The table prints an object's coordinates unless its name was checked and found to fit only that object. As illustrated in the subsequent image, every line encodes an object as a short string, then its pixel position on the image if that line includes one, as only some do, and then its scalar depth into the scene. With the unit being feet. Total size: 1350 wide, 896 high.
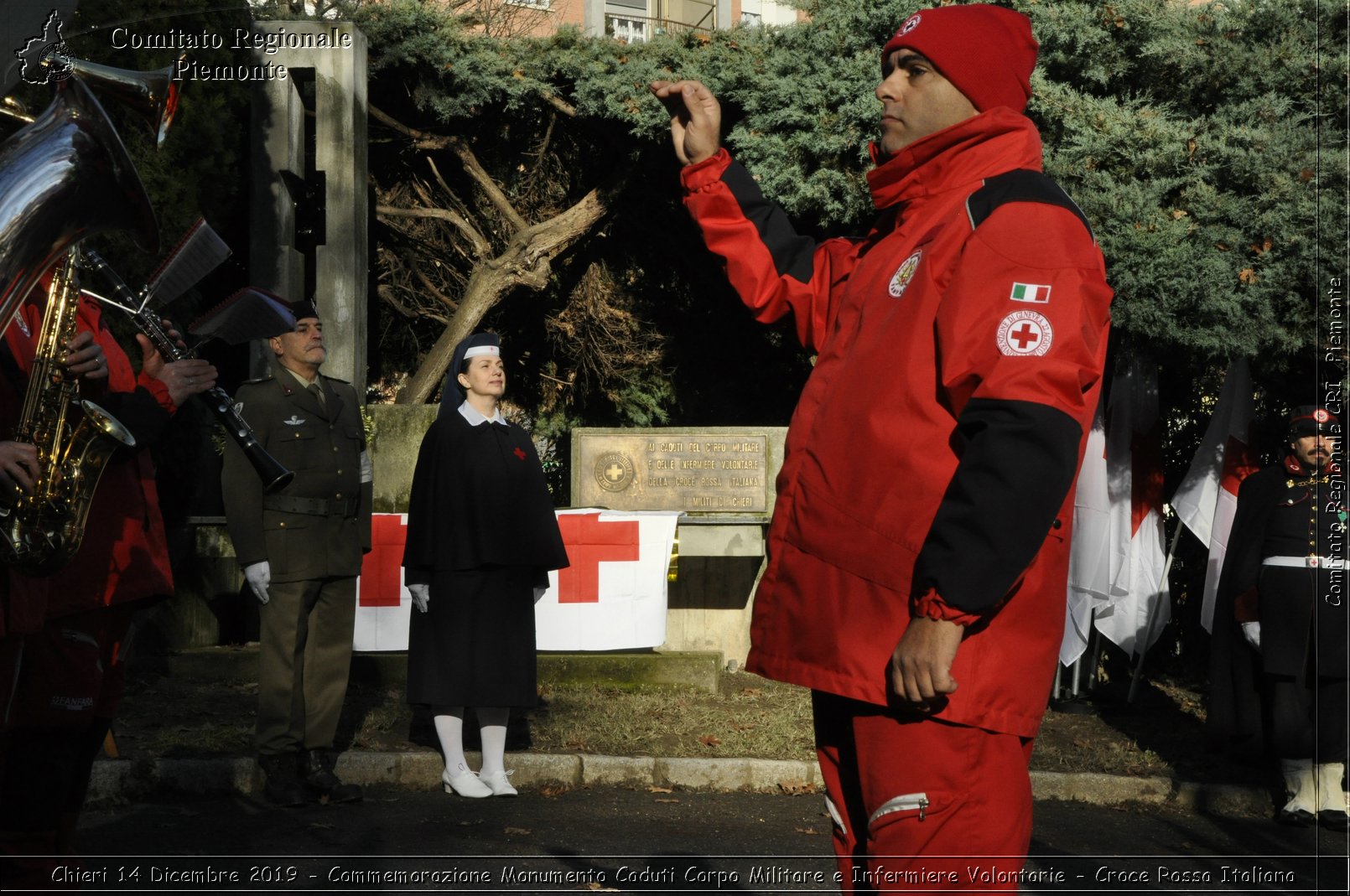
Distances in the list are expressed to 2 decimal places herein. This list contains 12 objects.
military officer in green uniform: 22.27
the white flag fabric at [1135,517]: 30.94
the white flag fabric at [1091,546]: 30.50
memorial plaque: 35.01
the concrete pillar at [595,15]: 59.26
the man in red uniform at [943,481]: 7.85
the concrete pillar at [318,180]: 35.37
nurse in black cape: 23.34
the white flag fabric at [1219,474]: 29.32
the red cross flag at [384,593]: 30.89
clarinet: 14.40
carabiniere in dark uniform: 23.56
